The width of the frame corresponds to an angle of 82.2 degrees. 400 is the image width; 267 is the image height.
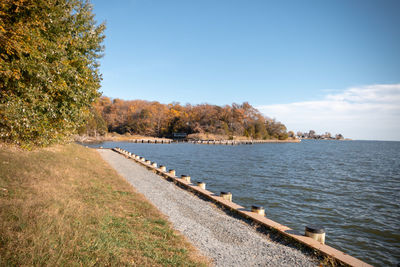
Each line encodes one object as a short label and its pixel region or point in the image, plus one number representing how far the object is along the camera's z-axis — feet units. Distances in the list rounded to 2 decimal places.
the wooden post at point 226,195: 35.32
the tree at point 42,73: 24.14
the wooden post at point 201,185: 41.83
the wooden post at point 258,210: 28.81
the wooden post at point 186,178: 46.62
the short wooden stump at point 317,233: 22.08
